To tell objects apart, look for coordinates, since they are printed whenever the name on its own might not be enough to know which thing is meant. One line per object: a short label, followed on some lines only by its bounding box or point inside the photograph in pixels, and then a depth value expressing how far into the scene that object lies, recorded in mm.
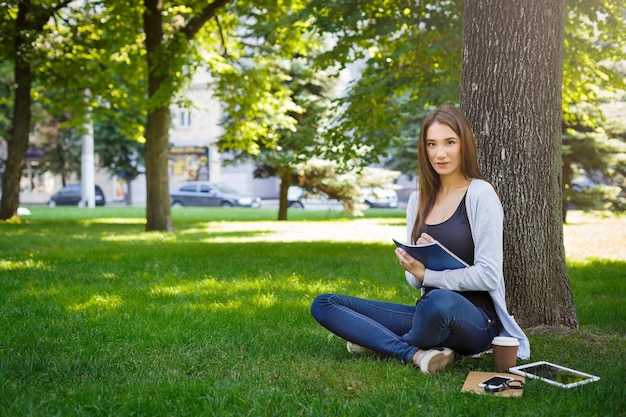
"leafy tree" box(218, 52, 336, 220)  21734
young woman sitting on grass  4266
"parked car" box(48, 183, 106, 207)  43941
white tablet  3946
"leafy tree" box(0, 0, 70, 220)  18234
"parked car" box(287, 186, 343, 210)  37709
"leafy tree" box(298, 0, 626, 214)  10625
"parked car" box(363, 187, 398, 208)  39656
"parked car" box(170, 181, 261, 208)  40438
